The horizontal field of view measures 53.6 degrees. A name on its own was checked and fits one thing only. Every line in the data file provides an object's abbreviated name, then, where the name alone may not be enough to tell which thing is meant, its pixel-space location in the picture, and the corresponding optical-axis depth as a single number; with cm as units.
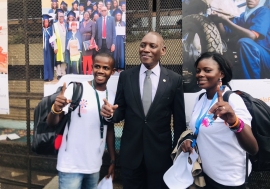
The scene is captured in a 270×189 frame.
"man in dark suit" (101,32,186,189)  253
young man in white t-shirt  254
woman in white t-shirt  193
